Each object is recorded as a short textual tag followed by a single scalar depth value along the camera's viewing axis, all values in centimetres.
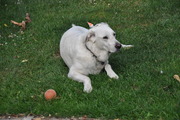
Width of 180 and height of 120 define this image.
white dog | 1091
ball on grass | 1005
